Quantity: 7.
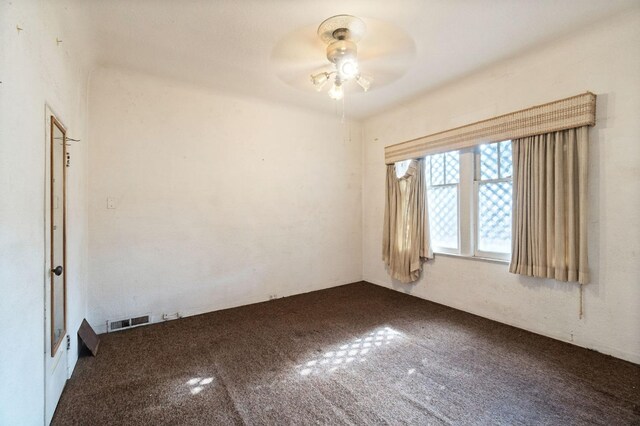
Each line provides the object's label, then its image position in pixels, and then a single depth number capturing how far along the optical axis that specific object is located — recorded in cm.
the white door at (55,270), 162
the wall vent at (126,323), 287
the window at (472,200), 305
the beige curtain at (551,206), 243
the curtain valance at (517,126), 238
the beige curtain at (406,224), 373
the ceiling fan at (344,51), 224
